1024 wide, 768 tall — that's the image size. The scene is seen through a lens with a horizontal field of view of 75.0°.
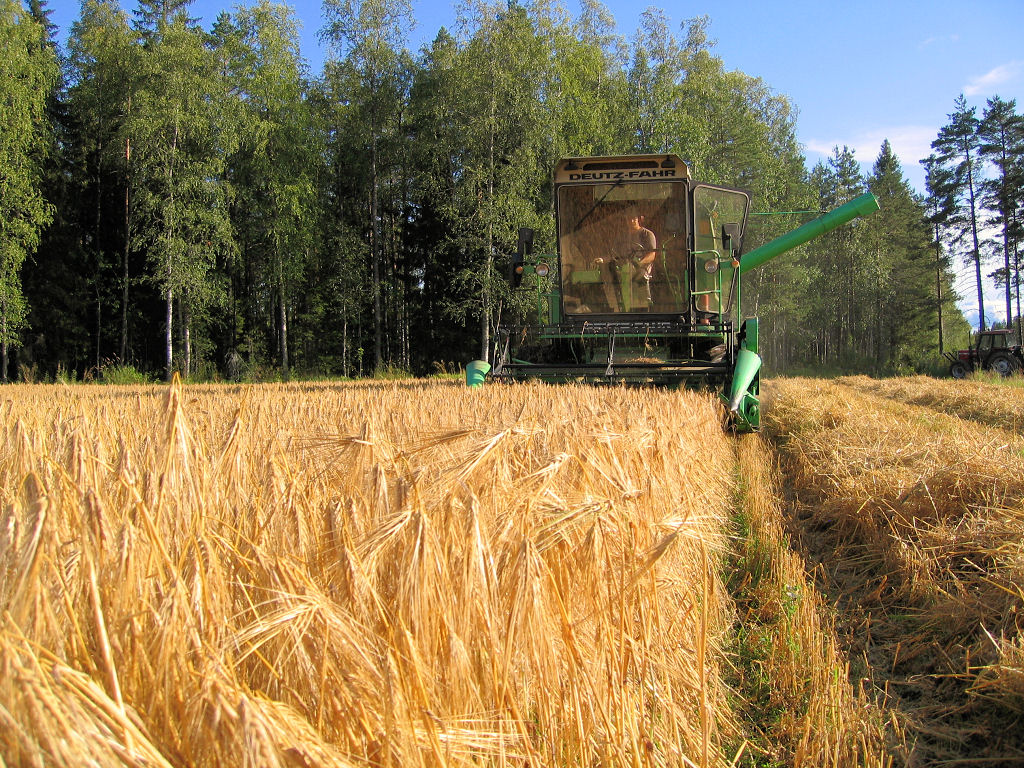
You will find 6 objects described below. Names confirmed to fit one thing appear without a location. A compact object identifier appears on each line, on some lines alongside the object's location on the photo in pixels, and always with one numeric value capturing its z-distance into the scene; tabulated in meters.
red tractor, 23.68
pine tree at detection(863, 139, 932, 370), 41.34
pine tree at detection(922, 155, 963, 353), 37.16
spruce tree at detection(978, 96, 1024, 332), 33.47
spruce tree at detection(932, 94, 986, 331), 36.22
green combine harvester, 8.66
